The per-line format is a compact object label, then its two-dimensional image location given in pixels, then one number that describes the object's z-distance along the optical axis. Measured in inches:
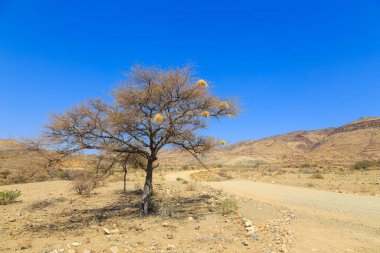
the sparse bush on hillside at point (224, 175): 1495.3
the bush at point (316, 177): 1321.2
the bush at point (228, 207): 514.6
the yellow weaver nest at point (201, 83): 514.0
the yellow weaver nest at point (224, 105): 528.4
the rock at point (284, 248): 318.7
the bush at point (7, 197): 669.3
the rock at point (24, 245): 364.4
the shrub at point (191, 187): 847.6
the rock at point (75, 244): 356.1
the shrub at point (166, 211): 500.0
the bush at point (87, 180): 491.5
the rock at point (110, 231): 403.3
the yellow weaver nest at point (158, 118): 472.4
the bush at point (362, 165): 1839.3
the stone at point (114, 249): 328.8
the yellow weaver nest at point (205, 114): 516.7
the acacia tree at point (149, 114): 479.2
